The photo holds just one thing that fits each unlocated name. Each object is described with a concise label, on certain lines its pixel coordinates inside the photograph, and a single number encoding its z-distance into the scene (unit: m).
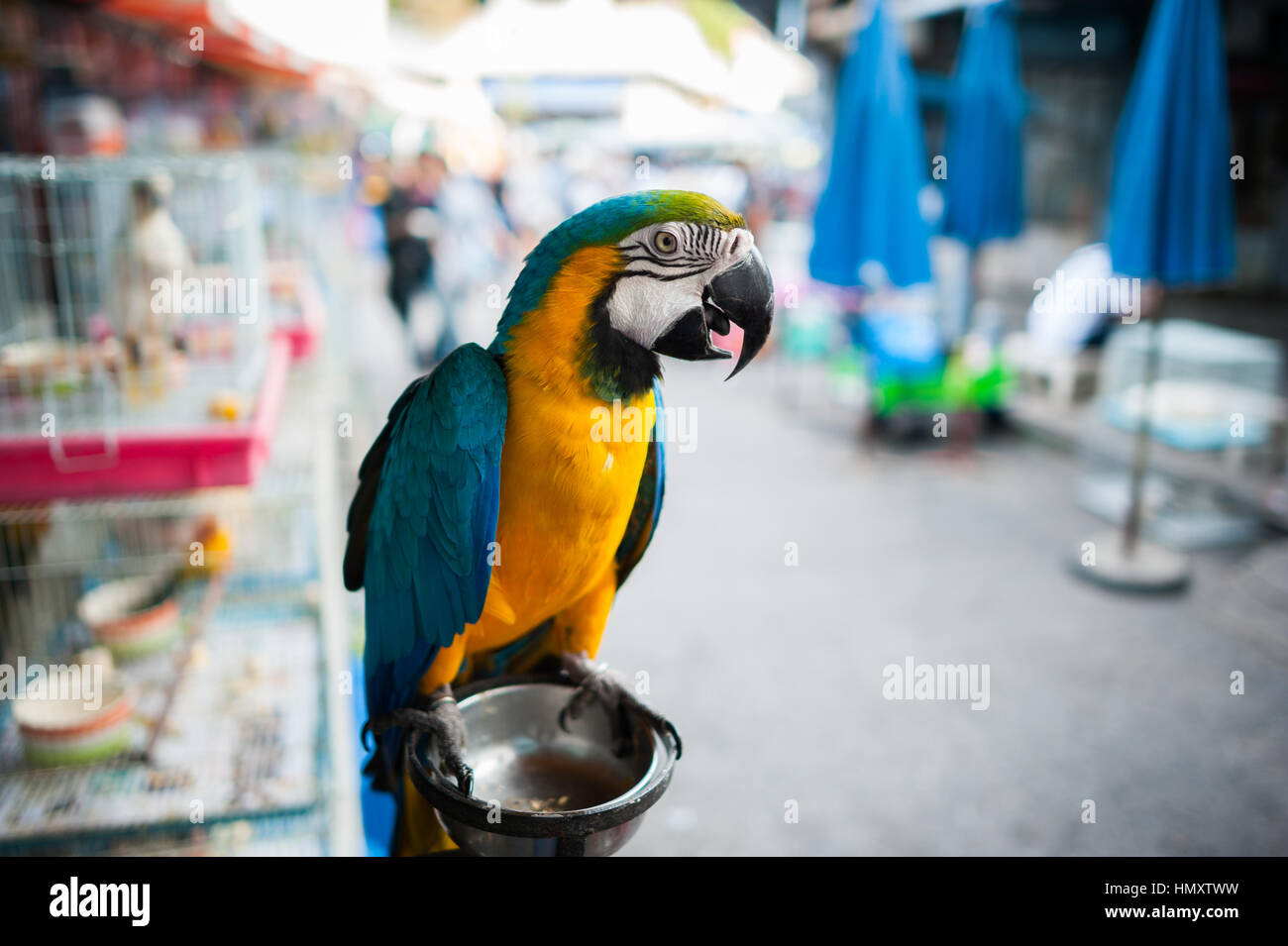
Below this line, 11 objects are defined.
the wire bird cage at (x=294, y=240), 3.57
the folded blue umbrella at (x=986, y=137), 5.51
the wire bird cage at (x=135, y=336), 2.05
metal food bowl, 1.01
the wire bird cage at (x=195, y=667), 2.12
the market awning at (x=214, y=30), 2.50
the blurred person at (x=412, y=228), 6.93
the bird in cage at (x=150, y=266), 2.55
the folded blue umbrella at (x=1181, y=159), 3.75
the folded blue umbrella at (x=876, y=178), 4.67
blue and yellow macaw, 1.02
